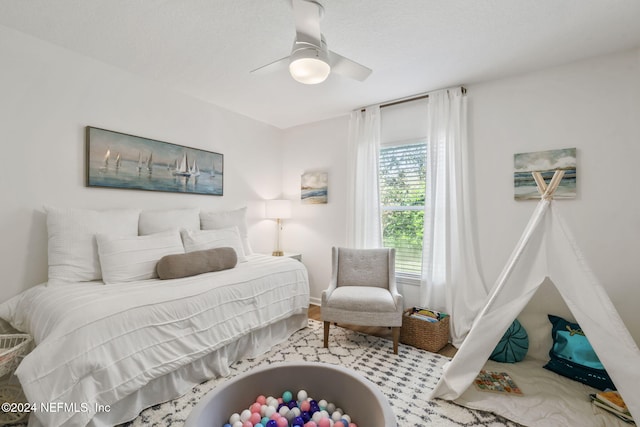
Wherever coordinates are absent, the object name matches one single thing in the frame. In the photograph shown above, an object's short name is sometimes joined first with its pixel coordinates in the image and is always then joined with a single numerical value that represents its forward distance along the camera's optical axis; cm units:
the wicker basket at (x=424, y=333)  264
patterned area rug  175
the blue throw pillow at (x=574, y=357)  201
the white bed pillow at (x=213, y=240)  264
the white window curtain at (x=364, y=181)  345
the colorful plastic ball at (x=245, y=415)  138
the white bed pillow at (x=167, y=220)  260
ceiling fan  161
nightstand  384
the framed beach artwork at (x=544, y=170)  243
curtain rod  307
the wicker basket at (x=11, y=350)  150
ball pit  127
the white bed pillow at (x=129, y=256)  212
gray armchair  254
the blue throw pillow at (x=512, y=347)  242
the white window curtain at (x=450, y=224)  280
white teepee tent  176
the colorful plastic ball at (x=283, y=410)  144
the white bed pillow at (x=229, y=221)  309
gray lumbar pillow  224
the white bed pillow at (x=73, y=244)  208
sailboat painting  248
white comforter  141
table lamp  396
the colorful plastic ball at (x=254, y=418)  139
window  328
